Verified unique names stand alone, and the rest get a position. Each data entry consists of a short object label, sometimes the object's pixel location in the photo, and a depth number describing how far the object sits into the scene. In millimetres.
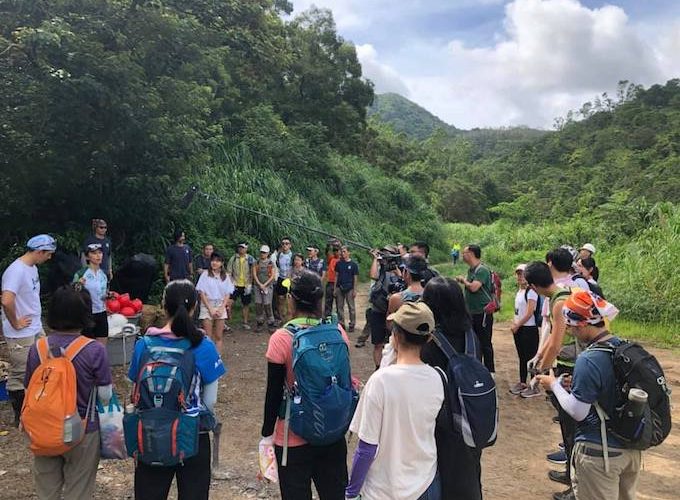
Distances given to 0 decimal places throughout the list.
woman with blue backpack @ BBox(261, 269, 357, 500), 2535
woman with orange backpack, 2674
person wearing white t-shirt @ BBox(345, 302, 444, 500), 2205
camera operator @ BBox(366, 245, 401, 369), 5867
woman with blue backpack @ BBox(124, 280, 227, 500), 2502
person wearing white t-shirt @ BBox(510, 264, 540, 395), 5859
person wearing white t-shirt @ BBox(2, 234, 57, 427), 4449
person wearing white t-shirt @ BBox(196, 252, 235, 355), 6957
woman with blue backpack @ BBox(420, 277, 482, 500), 2459
